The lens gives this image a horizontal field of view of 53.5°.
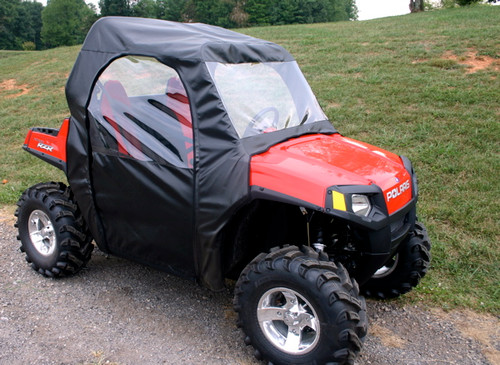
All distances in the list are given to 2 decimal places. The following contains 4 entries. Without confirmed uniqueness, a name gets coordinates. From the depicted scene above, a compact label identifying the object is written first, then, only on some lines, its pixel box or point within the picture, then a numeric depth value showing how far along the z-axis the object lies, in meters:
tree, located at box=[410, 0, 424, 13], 33.09
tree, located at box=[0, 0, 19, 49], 75.44
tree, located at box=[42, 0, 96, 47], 81.12
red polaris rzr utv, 3.06
